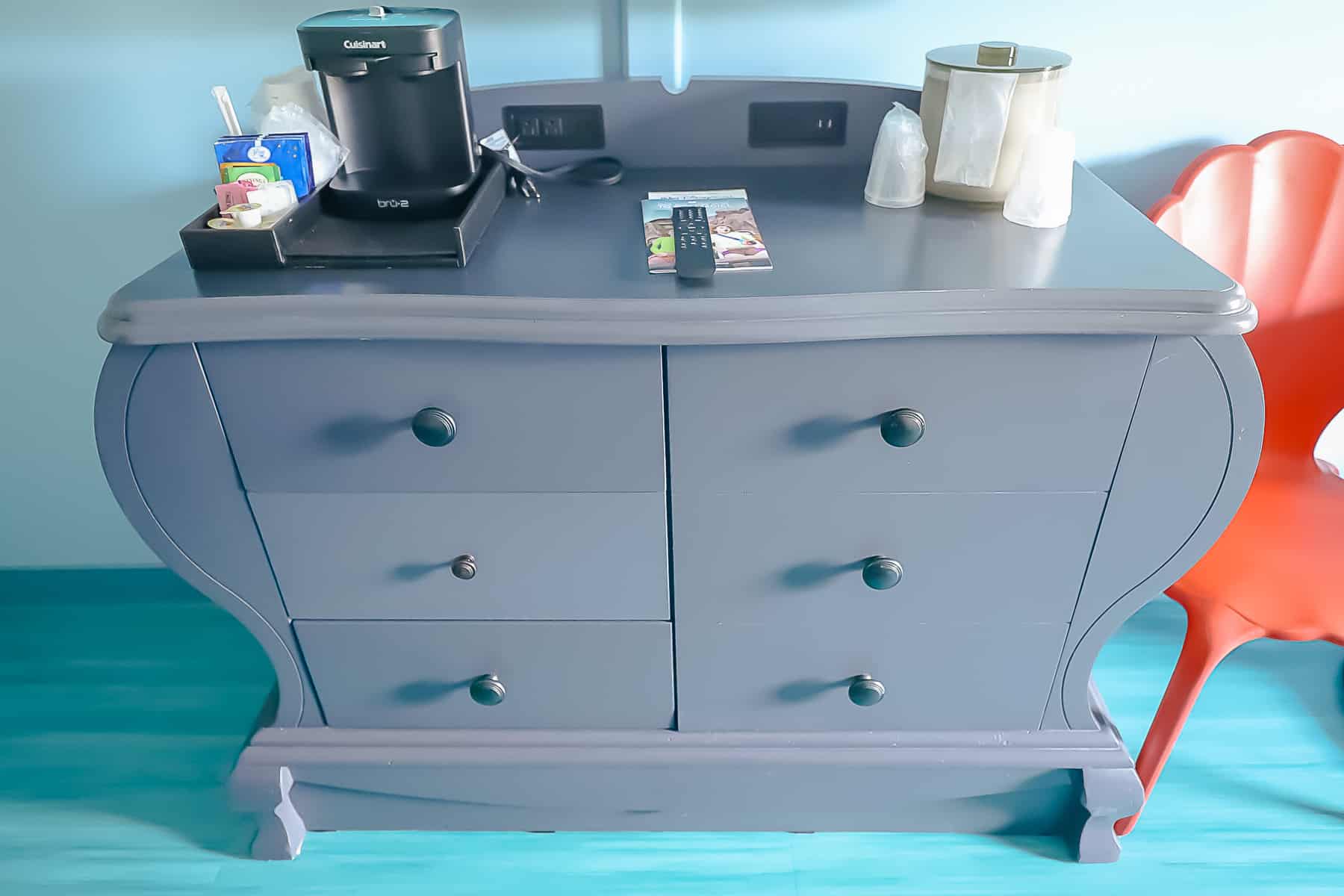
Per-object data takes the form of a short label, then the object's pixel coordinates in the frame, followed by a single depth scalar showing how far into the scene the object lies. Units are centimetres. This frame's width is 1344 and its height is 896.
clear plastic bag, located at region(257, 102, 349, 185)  102
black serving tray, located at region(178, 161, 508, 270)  88
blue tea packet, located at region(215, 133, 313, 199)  97
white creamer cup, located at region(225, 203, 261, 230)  89
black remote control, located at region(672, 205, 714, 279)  86
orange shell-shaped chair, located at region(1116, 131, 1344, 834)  109
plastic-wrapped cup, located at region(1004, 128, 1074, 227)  95
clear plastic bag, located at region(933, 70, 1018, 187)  99
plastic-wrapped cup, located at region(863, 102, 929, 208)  103
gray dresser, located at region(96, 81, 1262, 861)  84
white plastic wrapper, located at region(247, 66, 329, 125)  111
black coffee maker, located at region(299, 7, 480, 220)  93
